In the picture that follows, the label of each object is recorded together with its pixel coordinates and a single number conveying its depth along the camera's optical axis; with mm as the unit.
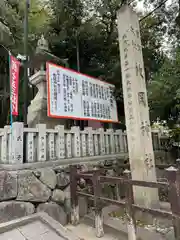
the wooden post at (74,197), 3359
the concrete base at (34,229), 2098
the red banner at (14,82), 3535
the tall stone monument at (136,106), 3480
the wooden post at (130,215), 2506
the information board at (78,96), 4195
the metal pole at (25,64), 3992
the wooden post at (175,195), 2191
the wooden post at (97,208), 2877
